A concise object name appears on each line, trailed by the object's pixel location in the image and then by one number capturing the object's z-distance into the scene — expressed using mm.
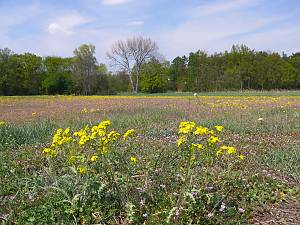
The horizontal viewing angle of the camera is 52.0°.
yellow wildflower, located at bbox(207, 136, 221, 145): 3272
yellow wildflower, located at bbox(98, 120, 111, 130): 3475
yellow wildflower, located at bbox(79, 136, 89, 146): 3257
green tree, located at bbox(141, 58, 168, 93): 65688
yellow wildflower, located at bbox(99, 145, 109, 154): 3328
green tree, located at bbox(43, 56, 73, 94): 57453
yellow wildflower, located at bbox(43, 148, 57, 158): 3590
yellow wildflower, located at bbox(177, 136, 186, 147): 3220
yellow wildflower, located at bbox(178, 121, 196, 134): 3166
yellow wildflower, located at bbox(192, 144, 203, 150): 3145
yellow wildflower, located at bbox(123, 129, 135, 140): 3542
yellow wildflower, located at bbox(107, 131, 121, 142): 3420
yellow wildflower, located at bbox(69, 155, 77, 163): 3492
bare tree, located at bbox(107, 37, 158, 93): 68250
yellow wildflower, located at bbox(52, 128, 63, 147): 3450
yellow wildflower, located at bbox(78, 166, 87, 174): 3326
